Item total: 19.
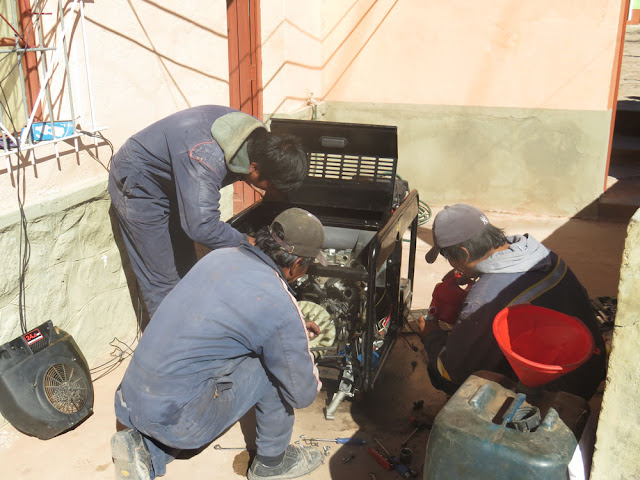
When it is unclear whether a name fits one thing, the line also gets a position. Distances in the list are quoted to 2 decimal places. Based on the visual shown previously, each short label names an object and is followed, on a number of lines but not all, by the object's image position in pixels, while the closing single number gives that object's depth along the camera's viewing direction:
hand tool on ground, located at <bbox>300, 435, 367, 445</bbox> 3.37
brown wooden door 6.21
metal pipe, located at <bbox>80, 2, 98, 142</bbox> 3.61
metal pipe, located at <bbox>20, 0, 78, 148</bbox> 3.28
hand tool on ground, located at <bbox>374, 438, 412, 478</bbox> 3.13
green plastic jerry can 2.13
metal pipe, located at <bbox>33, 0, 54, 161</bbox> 3.47
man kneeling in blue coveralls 2.63
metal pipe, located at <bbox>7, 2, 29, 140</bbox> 3.30
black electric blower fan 3.15
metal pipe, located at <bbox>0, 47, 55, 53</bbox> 3.16
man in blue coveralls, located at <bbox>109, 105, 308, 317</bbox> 3.35
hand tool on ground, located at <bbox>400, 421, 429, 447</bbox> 3.46
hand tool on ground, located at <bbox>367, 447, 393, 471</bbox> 3.19
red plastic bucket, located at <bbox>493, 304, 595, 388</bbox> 2.75
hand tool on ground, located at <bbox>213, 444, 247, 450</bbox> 3.33
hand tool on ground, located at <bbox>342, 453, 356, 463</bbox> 3.25
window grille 3.36
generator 3.48
